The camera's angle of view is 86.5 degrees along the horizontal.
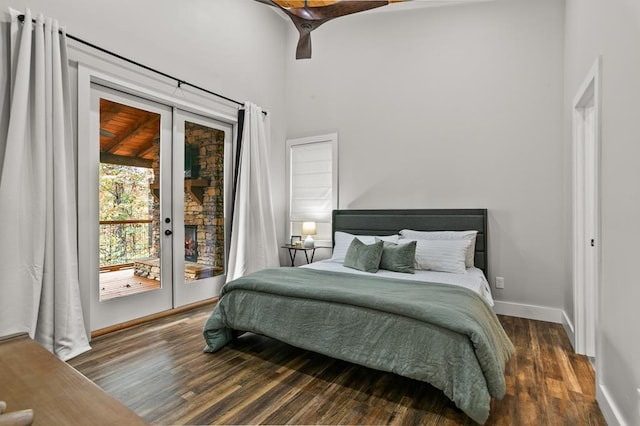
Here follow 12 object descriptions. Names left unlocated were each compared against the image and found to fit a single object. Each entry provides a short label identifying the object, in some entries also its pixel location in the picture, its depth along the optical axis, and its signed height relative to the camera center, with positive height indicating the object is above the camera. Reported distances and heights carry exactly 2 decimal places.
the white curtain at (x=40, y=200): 2.37 +0.07
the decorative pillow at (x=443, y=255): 3.26 -0.43
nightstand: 4.55 -0.57
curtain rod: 2.80 +1.39
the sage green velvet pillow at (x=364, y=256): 3.25 -0.44
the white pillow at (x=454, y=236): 3.51 -0.26
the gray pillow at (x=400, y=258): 3.22 -0.44
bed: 1.79 -0.70
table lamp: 4.54 -0.27
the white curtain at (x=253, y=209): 4.22 +0.02
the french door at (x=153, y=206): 3.16 +0.05
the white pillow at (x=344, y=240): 3.77 -0.33
